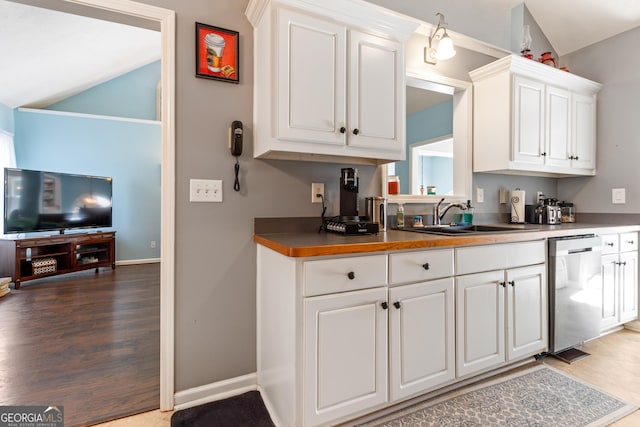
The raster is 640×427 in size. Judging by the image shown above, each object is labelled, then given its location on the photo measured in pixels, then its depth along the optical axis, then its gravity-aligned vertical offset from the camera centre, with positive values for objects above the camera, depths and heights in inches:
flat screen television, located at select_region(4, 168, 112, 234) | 163.6 +5.5
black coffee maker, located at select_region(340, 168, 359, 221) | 72.0 +4.3
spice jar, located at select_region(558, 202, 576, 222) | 116.6 +0.2
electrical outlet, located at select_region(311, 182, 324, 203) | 76.6 +5.2
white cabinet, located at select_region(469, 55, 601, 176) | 93.6 +30.8
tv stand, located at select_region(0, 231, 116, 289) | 155.2 -25.2
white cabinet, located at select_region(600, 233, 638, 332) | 92.4 -20.9
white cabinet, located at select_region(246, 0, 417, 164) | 59.6 +27.9
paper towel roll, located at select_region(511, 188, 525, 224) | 107.0 +2.3
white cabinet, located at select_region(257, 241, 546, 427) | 50.9 -22.3
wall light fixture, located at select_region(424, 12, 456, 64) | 86.8 +49.8
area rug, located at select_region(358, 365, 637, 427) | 59.0 -40.4
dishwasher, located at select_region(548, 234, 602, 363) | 79.5 -22.0
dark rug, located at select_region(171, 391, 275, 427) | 58.6 -40.9
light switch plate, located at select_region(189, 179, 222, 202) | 64.7 +4.5
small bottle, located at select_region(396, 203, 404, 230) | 87.0 -1.5
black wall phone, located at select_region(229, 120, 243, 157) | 65.6 +16.0
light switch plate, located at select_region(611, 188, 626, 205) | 106.8 +6.0
